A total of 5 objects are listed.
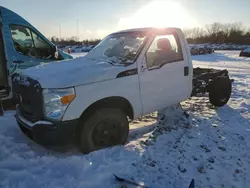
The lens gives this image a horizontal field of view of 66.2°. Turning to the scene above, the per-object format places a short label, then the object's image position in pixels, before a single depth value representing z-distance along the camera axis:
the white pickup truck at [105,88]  2.67
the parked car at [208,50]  26.38
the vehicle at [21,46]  4.74
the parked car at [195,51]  25.59
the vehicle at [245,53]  21.79
